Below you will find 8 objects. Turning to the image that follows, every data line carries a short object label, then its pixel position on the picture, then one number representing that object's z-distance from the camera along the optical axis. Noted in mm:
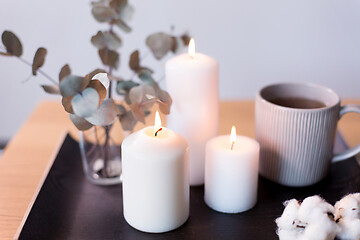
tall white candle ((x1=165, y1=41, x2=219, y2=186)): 562
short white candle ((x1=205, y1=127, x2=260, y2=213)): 541
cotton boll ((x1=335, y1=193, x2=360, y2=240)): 442
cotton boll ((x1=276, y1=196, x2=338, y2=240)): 434
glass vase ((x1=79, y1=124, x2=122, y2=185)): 634
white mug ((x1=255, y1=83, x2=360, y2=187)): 574
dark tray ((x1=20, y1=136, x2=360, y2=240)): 524
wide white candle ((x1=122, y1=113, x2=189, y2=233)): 494
